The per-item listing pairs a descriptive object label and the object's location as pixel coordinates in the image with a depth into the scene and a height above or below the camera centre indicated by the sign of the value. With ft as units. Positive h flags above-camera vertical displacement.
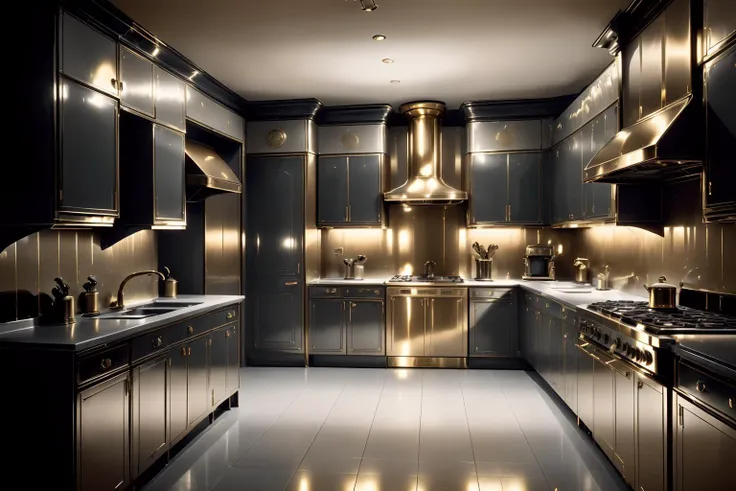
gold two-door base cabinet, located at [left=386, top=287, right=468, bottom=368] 19.04 -2.66
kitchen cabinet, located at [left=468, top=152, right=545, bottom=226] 19.60 +2.28
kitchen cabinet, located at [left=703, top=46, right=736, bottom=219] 8.15 +1.76
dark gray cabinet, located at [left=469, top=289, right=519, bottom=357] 18.86 -2.55
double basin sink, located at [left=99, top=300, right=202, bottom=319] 11.08 -1.27
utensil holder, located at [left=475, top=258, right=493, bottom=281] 20.36 -0.68
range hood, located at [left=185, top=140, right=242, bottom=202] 14.48 +2.21
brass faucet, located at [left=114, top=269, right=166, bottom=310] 12.33 -0.81
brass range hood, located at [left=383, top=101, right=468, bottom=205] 19.36 +3.38
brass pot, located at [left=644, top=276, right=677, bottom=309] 10.55 -0.93
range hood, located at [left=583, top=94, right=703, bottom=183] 9.09 +1.82
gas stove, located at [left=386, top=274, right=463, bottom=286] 19.10 -1.03
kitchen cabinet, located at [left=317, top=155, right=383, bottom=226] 20.13 +2.33
